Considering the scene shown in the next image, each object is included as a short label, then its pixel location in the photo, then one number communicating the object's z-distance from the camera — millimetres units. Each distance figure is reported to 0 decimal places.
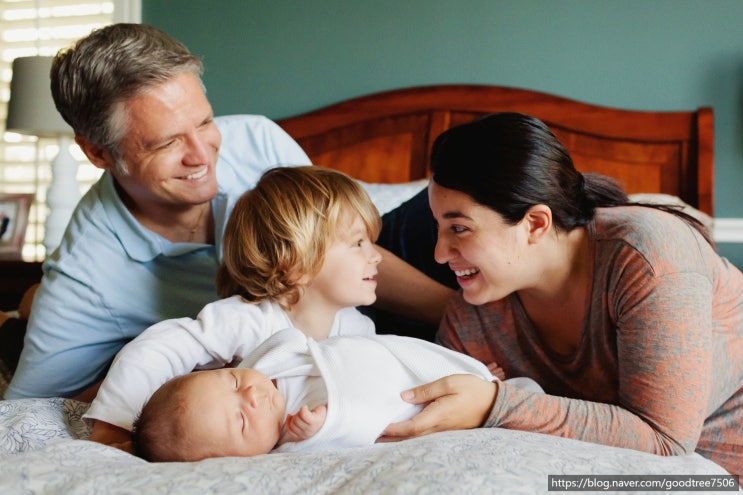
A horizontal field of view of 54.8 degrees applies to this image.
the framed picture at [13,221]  3619
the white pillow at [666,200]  2256
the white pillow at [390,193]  2332
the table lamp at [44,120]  3094
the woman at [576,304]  1191
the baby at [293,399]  1154
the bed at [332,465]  870
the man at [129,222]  1689
